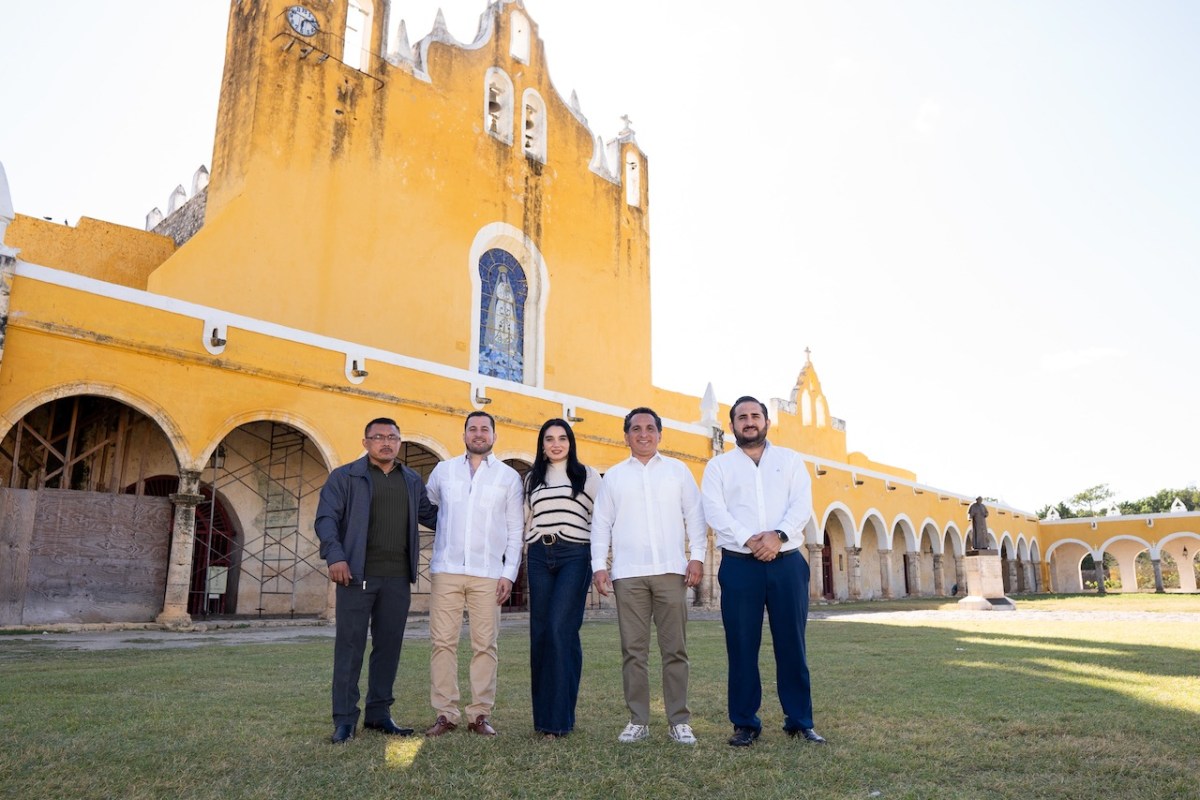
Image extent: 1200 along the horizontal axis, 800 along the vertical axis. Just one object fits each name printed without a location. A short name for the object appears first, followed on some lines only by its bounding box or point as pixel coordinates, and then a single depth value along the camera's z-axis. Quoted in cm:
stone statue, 1791
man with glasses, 366
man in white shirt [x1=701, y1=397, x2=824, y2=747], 351
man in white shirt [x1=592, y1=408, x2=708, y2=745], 358
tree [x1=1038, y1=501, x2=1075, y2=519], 5728
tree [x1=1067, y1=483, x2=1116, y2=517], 5947
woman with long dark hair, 359
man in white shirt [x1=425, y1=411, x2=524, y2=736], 375
